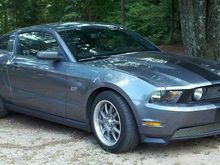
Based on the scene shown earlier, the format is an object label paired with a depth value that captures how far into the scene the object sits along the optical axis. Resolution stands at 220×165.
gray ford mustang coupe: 5.26
